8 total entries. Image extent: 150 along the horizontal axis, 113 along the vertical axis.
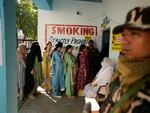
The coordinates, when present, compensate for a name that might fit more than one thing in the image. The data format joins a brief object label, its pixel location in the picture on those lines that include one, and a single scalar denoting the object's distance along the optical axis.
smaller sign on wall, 2.52
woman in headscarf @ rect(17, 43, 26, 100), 2.82
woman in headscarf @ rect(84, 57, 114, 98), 2.44
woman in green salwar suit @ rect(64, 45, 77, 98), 3.10
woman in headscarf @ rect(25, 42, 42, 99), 3.03
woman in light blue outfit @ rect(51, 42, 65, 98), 3.12
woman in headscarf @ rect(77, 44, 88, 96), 3.20
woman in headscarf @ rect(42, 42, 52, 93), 3.37
